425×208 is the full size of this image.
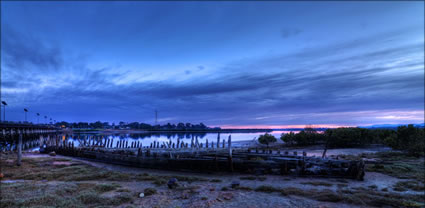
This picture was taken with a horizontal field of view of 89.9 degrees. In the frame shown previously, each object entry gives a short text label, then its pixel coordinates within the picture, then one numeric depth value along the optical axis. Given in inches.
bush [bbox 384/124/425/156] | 903.3
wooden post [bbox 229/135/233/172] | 721.6
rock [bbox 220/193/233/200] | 413.3
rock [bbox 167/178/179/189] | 502.0
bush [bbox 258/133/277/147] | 1680.9
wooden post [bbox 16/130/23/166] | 828.0
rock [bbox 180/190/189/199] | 426.0
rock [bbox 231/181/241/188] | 514.9
